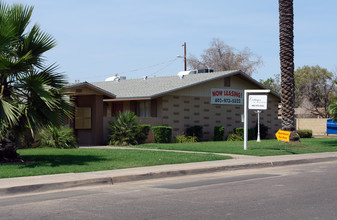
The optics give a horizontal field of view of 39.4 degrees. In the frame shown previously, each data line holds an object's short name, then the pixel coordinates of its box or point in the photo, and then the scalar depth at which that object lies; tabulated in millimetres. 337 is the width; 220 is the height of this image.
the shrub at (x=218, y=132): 31719
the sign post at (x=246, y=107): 20812
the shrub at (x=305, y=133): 35797
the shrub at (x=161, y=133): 28000
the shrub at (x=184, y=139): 29234
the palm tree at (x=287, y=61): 25516
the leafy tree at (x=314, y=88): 64062
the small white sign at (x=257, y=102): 22531
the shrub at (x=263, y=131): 34500
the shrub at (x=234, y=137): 32094
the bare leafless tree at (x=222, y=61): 64375
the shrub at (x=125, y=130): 25562
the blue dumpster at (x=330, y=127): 41156
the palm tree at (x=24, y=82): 14125
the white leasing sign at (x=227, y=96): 32438
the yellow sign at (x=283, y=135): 21928
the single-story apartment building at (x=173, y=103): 26453
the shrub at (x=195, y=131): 30391
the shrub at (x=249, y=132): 32406
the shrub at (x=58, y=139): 22094
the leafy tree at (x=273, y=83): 70594
